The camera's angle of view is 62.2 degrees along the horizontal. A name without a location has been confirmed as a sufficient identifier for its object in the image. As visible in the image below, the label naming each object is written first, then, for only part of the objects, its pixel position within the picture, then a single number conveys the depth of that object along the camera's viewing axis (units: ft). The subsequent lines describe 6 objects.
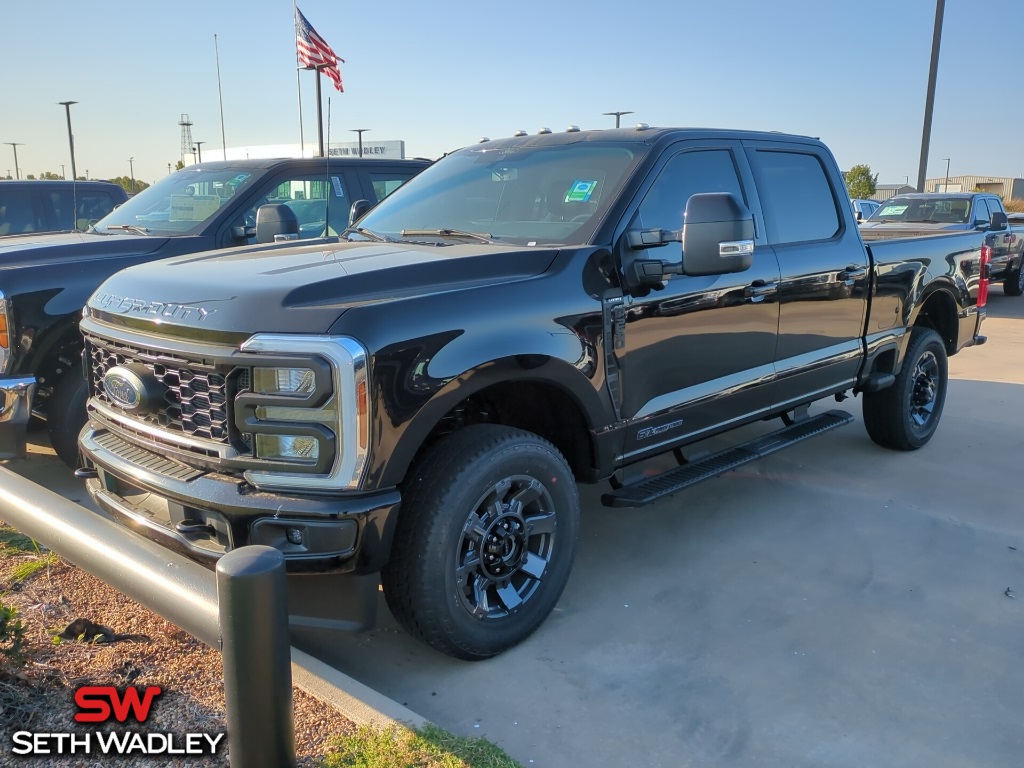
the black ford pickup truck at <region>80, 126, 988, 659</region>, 8.47
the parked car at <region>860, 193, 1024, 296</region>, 43.47
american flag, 65.67
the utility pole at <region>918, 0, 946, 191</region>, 55.01
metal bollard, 5.33
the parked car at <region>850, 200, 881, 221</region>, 68.74
